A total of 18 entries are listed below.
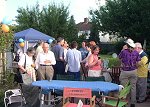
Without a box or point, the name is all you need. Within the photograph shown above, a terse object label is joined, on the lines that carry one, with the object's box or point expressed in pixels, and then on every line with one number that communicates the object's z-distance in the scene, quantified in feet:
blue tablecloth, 14.60
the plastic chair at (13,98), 16.16
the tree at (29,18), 65.73
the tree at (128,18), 49.20
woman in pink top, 19.32
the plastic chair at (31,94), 14.80
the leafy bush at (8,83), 19.32
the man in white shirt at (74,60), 21.40
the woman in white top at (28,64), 18.47
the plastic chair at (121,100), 13.92
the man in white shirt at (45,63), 19.63
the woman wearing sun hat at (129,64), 18.45
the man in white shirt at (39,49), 22.94
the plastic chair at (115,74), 22.97
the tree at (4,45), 19.27
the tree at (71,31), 62.50
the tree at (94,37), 120.92
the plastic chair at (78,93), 13.57
